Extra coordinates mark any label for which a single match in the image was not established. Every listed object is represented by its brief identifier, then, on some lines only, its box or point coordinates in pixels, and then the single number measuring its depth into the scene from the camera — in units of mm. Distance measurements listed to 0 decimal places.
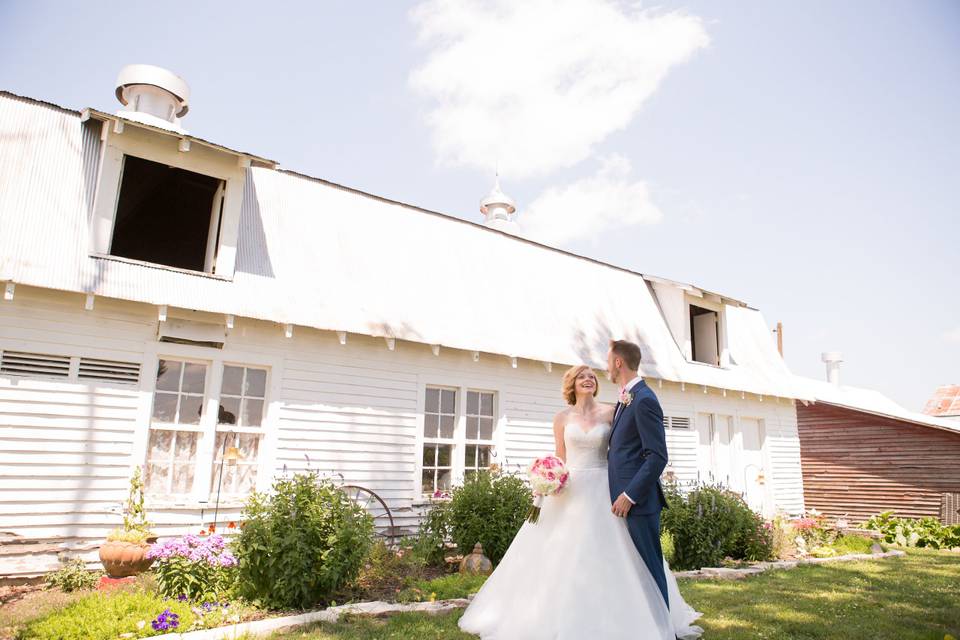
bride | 3926
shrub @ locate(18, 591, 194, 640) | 4586
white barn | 6949
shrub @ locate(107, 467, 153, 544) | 6473
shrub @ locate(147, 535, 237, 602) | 5637
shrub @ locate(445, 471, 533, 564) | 7766
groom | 3957
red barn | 15852
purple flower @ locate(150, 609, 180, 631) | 4746
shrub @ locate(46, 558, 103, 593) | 6395
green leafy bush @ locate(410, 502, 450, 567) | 7781
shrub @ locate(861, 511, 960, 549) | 12266
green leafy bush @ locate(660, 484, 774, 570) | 8453
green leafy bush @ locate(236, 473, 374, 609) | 5605
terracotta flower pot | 6281
